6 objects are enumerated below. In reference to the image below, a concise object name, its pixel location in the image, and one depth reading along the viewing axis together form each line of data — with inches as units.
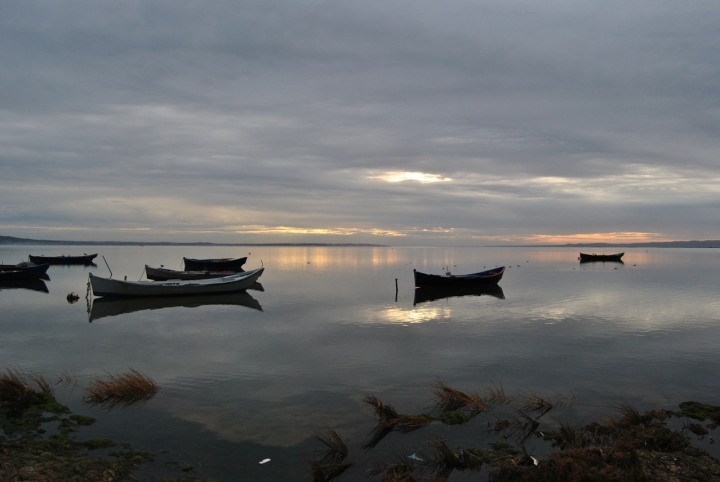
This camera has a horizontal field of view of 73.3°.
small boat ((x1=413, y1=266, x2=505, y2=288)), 1619.1
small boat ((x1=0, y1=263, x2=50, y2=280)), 1831.9
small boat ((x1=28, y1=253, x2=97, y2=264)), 2912.6
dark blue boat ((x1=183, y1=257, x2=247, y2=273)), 2529.5
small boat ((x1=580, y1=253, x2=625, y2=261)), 3966.5
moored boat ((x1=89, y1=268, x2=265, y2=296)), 1272.1
